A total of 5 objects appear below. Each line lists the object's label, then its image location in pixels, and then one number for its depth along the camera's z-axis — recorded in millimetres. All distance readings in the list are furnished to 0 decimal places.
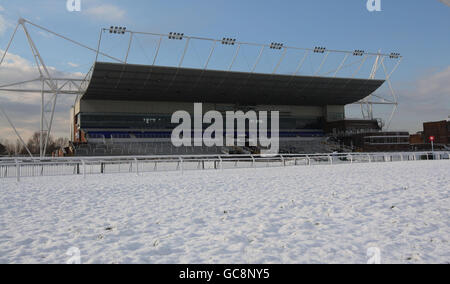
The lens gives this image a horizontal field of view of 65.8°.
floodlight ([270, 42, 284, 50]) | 53000
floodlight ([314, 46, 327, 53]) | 56094
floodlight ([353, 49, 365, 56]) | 58569
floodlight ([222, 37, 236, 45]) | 50406
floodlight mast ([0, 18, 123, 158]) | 43969
